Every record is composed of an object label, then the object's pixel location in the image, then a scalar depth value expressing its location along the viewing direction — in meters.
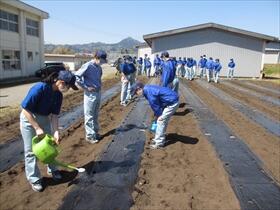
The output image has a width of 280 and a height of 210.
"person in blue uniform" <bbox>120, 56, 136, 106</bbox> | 8.15
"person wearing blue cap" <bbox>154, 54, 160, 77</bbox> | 18.56
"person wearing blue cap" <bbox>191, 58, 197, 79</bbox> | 18.98
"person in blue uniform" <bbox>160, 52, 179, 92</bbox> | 6.08
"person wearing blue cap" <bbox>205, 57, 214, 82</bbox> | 17.05
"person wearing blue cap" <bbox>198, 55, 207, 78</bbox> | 18.76
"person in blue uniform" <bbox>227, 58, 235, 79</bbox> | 19.91
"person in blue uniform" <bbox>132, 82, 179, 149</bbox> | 4.35
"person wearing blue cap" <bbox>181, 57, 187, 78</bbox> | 19.30
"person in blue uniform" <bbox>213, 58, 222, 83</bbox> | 17.07
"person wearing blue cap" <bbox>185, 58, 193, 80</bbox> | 18.60
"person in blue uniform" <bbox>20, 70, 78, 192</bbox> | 2.94
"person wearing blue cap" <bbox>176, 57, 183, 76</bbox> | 19.38
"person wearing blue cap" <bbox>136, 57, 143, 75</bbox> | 21.45
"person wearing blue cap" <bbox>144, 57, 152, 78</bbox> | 19.93
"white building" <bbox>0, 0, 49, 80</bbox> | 16.22
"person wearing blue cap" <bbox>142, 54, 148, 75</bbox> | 20.42
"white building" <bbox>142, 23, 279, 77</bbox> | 21.19
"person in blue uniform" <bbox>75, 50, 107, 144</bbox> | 4.52
